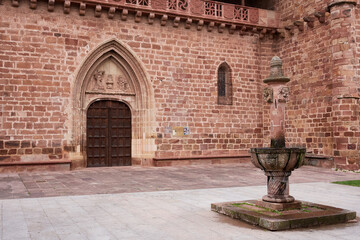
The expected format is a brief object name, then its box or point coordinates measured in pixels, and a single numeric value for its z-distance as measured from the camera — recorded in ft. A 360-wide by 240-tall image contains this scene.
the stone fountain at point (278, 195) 16.07
